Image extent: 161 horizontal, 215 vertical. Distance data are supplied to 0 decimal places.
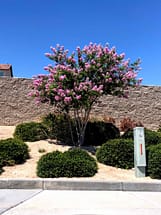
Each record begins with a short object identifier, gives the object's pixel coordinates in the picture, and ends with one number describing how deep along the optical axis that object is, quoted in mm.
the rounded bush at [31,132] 7775
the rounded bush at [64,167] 5422
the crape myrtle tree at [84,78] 6879
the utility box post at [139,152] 5746
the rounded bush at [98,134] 8253
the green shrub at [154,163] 5648
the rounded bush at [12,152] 6019
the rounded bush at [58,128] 8083
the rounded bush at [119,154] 6137
